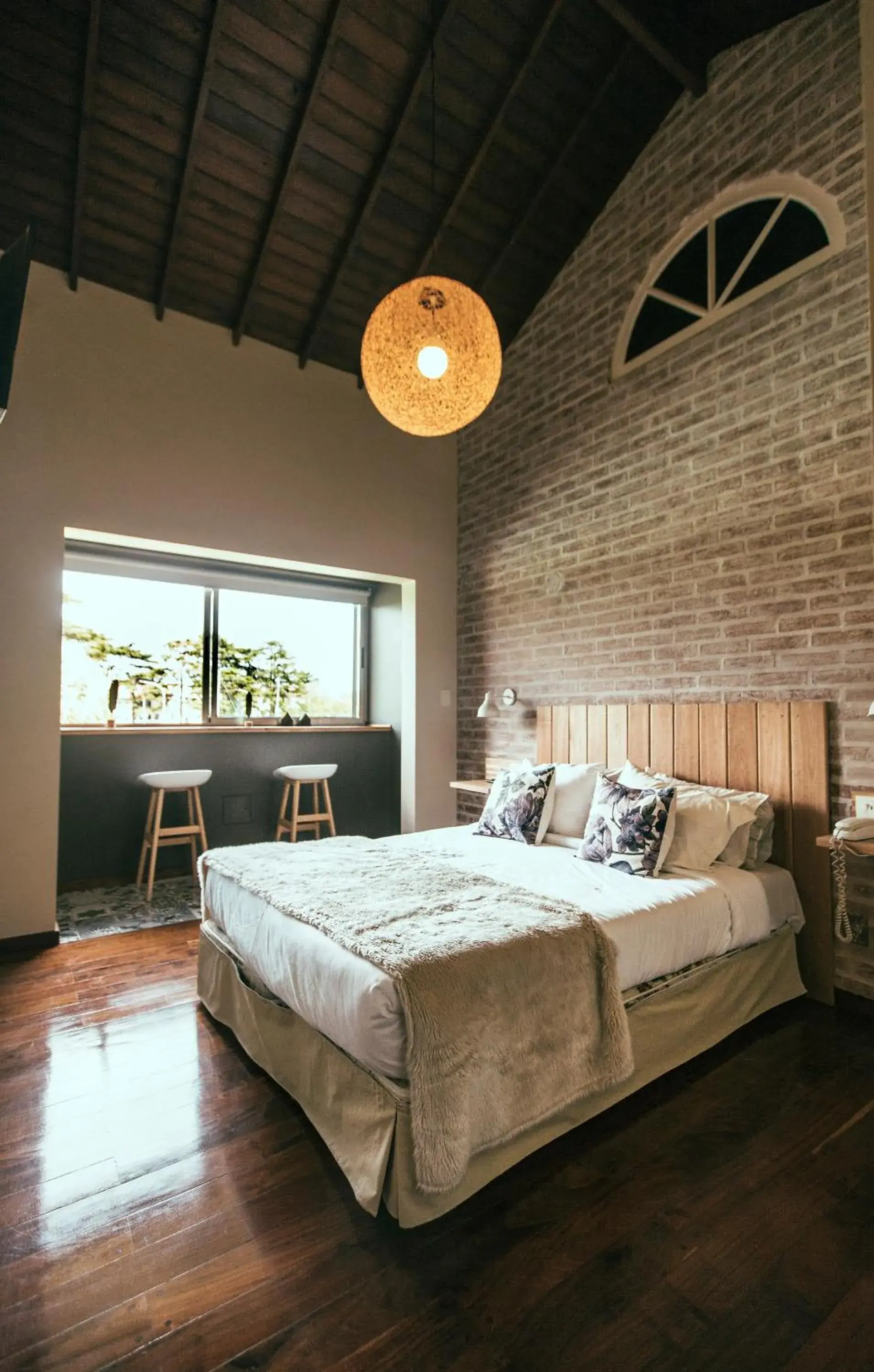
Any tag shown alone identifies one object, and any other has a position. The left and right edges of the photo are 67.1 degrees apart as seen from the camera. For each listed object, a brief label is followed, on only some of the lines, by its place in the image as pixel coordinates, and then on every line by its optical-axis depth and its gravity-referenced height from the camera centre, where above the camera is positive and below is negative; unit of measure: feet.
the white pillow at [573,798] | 11.09 -1.60
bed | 5.34 -2.76
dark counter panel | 14.80 -2.13
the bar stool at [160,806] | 14.14 -2.30
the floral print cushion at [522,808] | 11.01 -1.77
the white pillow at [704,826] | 8.89 -1.68
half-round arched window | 9.84 +7.34
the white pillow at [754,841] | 9.11 -1.90
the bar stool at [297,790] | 15.88 -2.13
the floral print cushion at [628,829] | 8.81 -1.73
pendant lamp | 8.42 +4.60
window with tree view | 15.67 +1.36
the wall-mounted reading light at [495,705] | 14.96 -0.02
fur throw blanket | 5.08 -2.53
